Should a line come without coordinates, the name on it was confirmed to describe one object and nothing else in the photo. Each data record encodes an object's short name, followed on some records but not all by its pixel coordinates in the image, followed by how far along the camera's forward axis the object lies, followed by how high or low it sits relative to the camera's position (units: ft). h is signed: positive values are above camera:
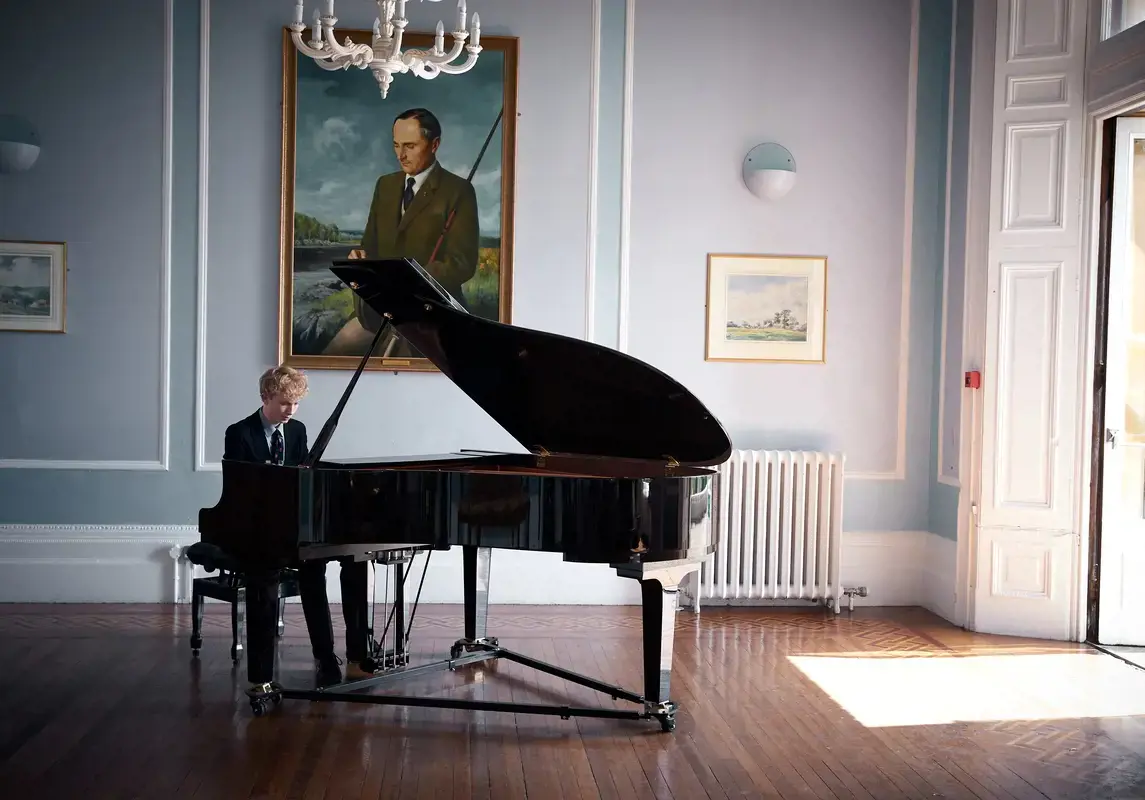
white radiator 18.25 -2.57
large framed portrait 18.08 +2.98
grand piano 11.32 -1.30
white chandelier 12.06 +3.63
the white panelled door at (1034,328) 16.88 +0.80
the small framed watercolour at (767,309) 18.83 +1.13
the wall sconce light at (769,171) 18.57 +3.45
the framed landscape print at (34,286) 17.74 +1.19
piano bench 13.93 -2.96
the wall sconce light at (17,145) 17.53 +3.43
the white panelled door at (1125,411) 16.61 -0.45
